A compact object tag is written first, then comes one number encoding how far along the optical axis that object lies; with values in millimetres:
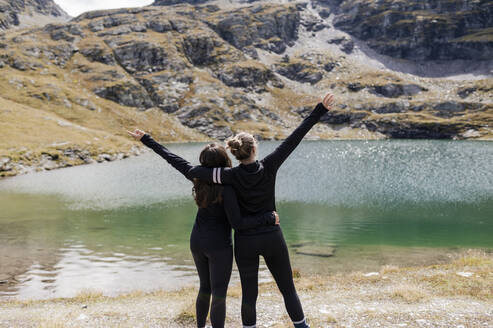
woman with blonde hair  6418
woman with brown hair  6383
